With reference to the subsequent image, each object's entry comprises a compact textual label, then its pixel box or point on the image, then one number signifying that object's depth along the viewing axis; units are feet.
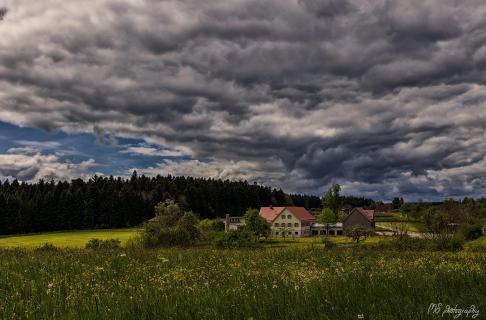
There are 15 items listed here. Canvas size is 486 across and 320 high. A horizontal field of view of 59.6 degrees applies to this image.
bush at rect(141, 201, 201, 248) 147.21
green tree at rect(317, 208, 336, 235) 441.27
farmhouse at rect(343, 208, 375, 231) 451.65
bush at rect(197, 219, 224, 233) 342.36
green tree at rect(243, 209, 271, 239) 309.42
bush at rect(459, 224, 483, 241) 216.17
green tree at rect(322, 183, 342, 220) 548.72
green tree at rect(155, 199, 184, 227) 265.13
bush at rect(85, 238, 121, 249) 169.87
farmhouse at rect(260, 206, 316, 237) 452.76
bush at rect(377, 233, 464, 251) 119.78
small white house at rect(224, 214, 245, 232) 432.82
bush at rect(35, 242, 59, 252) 102.37
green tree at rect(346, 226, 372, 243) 277.23
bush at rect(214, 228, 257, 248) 165.48
